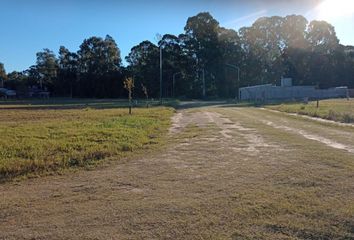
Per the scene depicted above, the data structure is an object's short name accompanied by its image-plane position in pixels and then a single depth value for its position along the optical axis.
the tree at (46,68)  114.56
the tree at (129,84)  35.93
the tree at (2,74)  120.11
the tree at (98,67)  103.69
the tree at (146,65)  98.56
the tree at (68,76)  107.56
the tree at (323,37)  97.31
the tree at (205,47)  96.69
